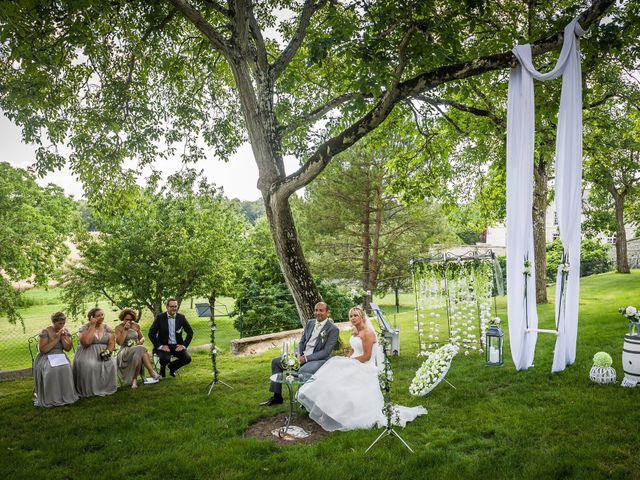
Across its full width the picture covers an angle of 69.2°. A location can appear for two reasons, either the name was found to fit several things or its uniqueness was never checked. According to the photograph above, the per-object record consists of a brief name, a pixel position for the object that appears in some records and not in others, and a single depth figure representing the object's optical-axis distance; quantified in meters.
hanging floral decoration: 8.91
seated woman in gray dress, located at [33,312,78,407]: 6.51
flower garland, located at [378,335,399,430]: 4.68
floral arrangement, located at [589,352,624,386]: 6.08
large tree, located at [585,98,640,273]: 11.16
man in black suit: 8.12
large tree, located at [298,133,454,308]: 19.25
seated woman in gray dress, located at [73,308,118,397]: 6.96
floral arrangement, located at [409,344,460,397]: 6.27
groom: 6.21
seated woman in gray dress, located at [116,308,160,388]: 7.59
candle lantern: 7.42
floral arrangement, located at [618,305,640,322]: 5.81
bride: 5.16
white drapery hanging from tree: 6.25
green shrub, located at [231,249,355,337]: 13.08
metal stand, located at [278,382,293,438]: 5.14
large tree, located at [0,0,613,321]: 6.47
